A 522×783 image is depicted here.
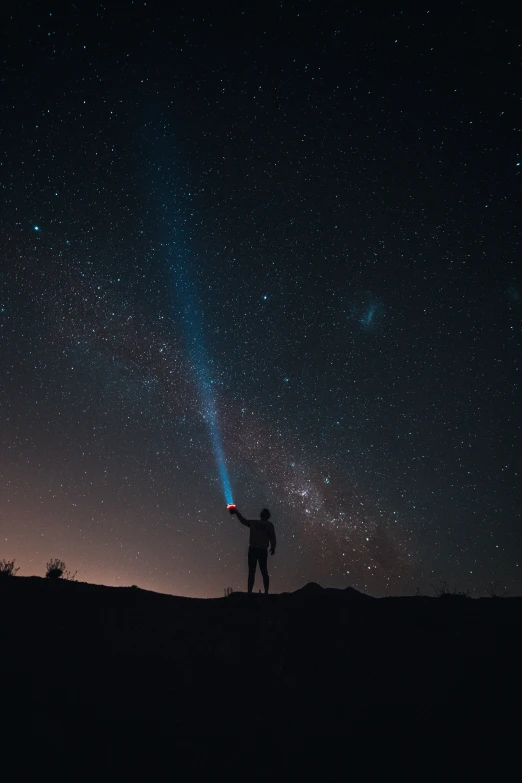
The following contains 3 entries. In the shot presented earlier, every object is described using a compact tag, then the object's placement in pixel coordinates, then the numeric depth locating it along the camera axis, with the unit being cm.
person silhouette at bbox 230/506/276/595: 767
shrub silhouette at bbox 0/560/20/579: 726
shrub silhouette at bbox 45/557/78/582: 1157
